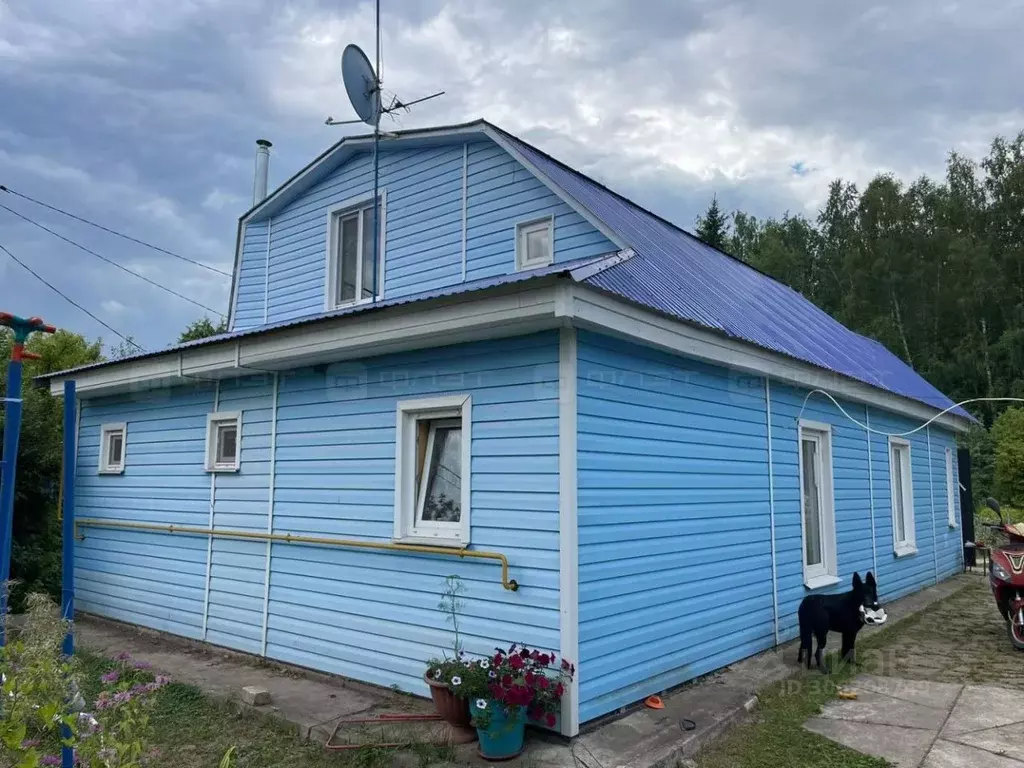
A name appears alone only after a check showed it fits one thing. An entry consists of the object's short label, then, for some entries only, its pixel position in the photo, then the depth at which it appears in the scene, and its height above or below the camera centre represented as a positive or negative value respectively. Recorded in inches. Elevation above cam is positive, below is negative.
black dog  241.9 -47.5
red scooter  278.8 -41.2
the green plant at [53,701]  87.6 -31.7
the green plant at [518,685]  159.5 -48.8
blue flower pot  161.9 -59.2
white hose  309.9 +25.4
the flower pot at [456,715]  173.6 -59.6
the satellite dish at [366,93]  343.6 +180.7
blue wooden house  187.5 +8.1
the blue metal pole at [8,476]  143.4 -2.2
